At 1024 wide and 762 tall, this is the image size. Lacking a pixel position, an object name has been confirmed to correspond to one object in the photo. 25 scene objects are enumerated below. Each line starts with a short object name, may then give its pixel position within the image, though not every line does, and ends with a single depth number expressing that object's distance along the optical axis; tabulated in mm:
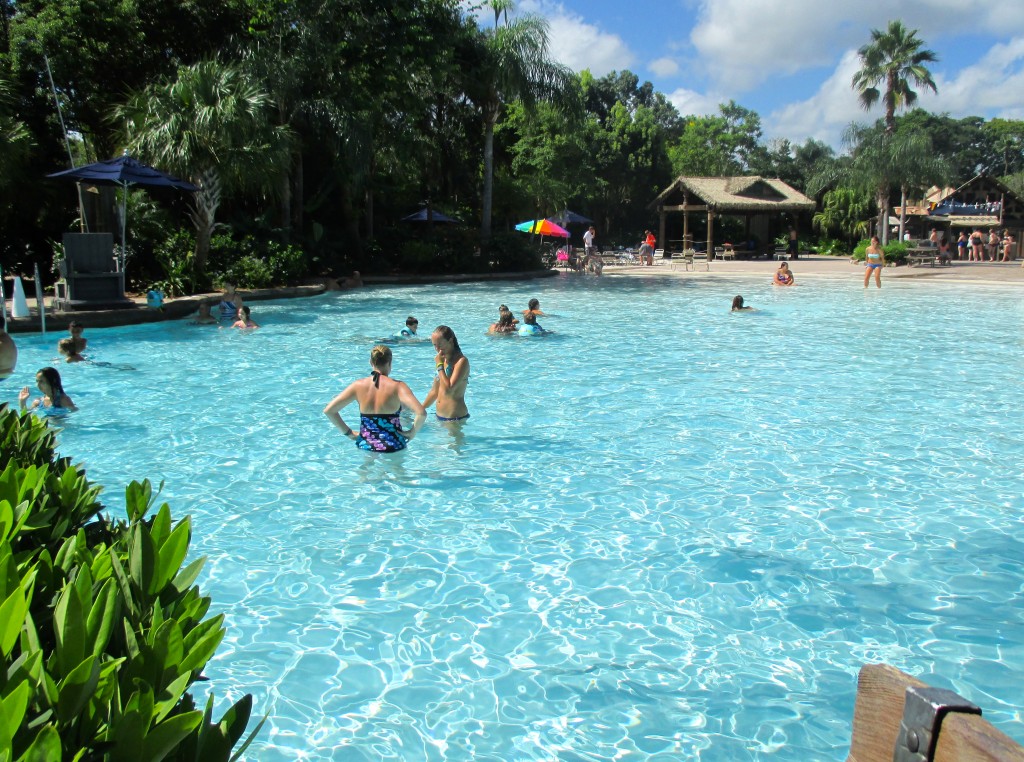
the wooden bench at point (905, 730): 1446
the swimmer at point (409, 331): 14797
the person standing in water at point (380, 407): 7371
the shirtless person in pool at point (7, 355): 9391
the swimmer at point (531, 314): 16031
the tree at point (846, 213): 47209
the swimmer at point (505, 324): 15773
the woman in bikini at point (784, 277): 26766
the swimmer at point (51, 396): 9188
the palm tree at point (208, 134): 20453
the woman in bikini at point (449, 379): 8094
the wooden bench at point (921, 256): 36844
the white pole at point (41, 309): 15589
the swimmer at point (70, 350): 12047
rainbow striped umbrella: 37409
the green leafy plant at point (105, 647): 1540
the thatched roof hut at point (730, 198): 41719
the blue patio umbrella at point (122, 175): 17281
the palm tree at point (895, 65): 46156
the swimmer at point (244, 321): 16844
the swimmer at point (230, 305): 17672
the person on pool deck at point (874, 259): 26031
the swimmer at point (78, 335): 12492
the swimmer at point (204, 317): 17781
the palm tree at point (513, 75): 30859
